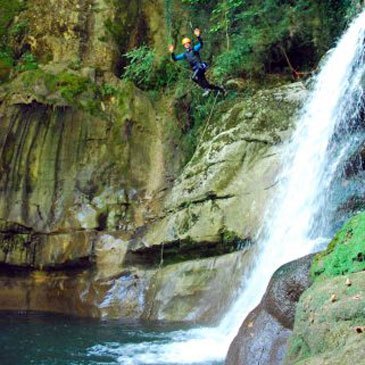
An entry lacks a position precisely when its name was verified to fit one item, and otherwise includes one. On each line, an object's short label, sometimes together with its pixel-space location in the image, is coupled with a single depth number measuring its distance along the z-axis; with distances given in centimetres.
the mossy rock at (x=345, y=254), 558
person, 1256
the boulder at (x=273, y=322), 598
